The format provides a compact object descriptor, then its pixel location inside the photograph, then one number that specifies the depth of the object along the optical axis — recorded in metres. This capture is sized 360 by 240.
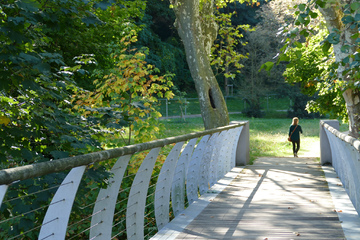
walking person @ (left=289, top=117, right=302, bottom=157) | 18.28
